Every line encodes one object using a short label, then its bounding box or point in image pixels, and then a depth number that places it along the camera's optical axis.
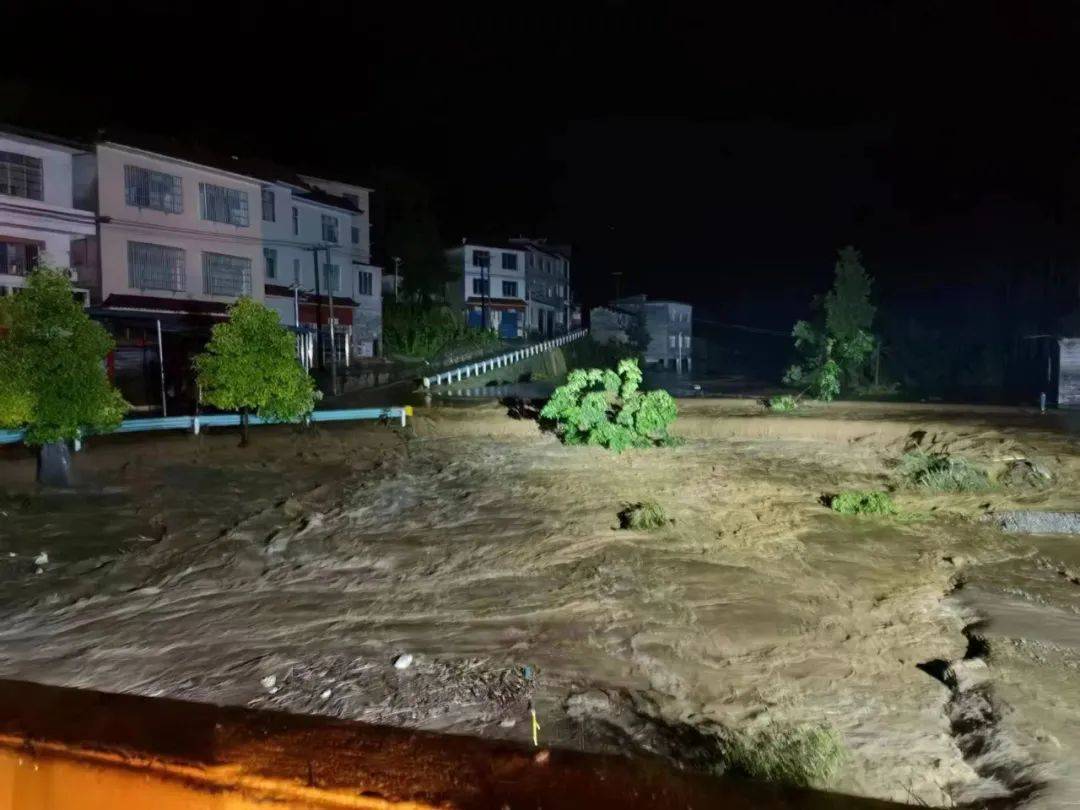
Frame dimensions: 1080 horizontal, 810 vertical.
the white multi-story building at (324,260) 39.75
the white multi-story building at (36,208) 27.73
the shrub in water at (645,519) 14.38
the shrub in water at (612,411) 23.08
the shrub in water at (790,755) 5.93
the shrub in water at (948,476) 18.14
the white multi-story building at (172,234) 30.62
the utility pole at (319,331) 38.22
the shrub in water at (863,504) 15.73
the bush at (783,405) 29.77
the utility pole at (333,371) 32.84
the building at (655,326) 73.12
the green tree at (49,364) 14.81
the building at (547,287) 64.50
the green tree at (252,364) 19.56
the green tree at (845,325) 43.06
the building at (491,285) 59.69
